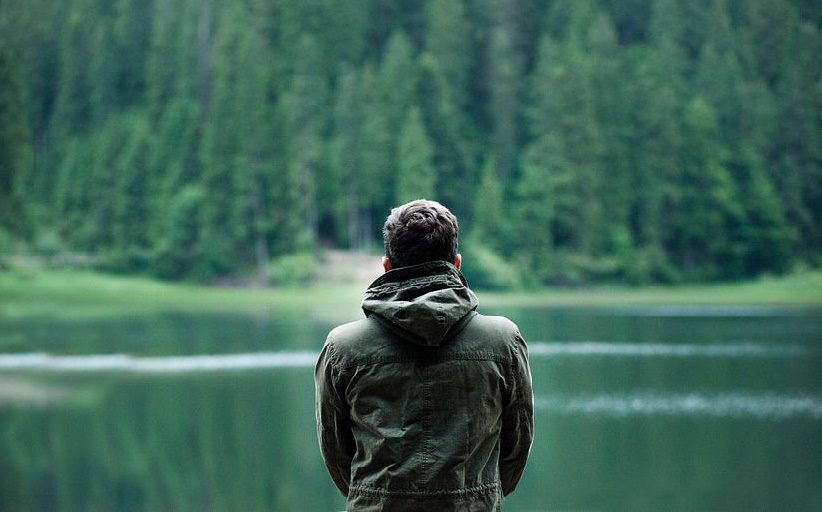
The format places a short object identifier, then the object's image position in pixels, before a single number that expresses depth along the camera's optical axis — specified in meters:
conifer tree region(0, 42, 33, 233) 38.09
